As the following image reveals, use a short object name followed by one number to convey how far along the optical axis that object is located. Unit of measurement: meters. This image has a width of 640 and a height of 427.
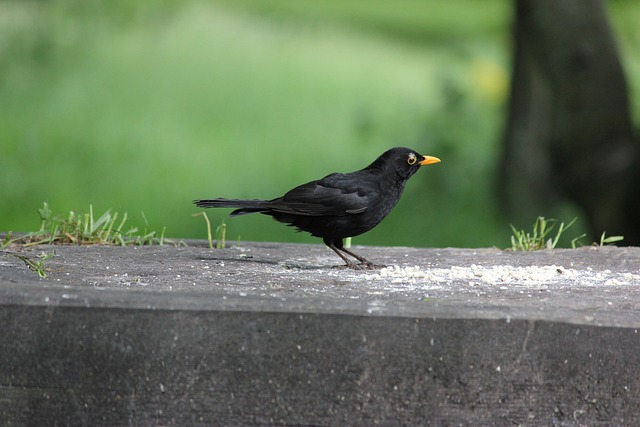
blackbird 7.45
